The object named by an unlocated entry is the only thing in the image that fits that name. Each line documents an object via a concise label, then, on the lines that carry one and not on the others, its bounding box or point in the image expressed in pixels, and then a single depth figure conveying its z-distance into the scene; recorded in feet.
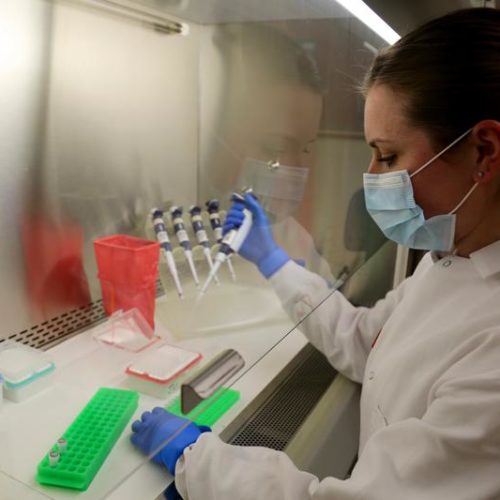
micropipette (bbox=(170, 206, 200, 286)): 4.52
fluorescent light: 4.42
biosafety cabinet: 3.05
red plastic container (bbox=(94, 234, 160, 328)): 3.86
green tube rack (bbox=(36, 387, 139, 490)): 2.31
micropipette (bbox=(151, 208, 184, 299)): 4.39
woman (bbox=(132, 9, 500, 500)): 2.30
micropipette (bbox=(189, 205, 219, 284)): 4.57
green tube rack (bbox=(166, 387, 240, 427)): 2.84
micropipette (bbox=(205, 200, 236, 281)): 4.63
